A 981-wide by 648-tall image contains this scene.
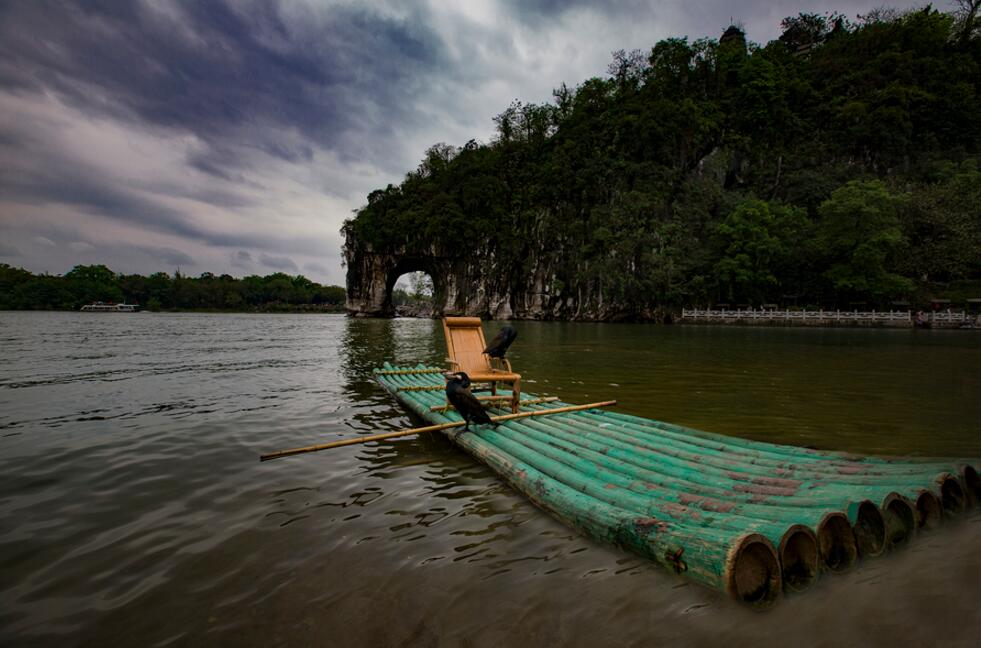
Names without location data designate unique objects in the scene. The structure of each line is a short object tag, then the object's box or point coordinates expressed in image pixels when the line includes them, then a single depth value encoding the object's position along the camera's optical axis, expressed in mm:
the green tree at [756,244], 38594
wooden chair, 6480
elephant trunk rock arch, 64062
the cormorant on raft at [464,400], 5195
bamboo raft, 2346
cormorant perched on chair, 6449
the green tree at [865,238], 34281
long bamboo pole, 4332
